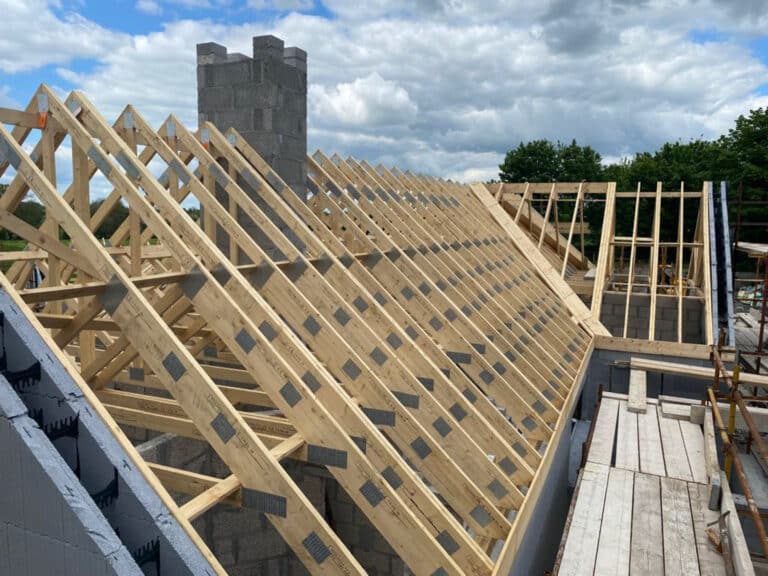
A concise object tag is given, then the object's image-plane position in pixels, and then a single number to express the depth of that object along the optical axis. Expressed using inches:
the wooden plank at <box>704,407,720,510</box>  223.1
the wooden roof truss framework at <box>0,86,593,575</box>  138.6
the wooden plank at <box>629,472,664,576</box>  191.0
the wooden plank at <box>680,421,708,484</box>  255.3
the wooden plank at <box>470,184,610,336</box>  468.1
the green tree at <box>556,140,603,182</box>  1632.6
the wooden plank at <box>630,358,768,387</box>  394.3
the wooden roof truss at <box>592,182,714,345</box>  500.4
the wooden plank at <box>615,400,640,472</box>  265.3
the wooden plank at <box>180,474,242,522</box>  124.0
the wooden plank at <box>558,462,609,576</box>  190.4
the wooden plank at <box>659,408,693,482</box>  257.0
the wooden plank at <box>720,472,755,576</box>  173.3
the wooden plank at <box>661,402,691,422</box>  321.1
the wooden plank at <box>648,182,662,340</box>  465.5
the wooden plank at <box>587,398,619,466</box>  272.4
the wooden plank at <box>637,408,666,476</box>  261.3
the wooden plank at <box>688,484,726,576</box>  189.3
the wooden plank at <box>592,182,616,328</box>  504.6
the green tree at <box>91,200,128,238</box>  1380.5
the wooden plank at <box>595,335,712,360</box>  427.8
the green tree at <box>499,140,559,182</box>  1635.1
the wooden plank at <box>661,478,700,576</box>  191.0
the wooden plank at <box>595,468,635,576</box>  190.4
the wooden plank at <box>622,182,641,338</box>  498.1
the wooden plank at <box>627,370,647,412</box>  332.5
